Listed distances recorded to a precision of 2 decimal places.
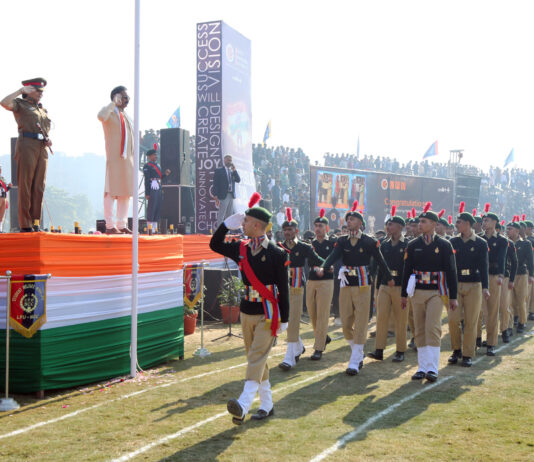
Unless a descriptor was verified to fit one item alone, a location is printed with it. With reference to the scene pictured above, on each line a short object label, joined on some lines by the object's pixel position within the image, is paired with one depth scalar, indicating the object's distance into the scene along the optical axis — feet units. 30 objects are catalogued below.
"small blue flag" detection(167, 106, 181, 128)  90.74
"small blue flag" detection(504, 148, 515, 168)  152.35
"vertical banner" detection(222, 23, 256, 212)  64.18
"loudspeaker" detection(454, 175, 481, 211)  108.68
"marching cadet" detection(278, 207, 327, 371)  28.40
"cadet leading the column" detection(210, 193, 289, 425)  19.12
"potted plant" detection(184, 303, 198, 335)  38.52
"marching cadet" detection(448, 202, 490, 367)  29.66
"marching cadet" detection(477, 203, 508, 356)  33.81
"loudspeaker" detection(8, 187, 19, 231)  52.42
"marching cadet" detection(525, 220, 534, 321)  48.37
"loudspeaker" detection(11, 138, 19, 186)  43.46
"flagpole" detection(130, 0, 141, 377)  25.86
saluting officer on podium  26.53
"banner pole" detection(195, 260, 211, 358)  31.30
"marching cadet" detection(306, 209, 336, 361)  30.22
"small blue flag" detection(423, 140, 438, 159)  130.93
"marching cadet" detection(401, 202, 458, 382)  26.22
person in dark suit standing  61.05
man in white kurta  28.43
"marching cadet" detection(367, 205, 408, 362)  30.32
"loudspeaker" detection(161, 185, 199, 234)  63.77
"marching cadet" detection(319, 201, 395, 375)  27.76
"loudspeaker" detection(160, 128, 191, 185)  62.85
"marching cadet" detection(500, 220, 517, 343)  37.52
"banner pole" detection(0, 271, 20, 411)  20.68
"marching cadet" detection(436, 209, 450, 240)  38.38
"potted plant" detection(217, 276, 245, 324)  42.39
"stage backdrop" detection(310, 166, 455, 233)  87.61
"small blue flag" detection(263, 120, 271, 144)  117.80
